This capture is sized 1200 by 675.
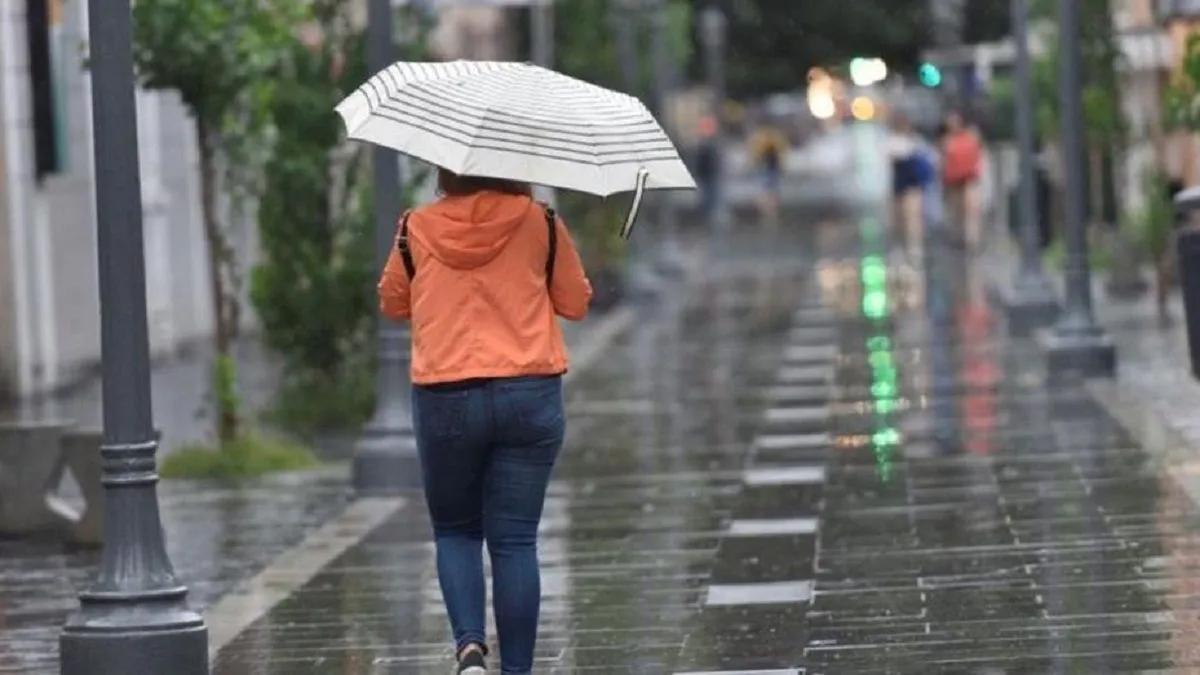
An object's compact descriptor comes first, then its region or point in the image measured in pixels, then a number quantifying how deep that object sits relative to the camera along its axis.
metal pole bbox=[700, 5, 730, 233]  57.69
